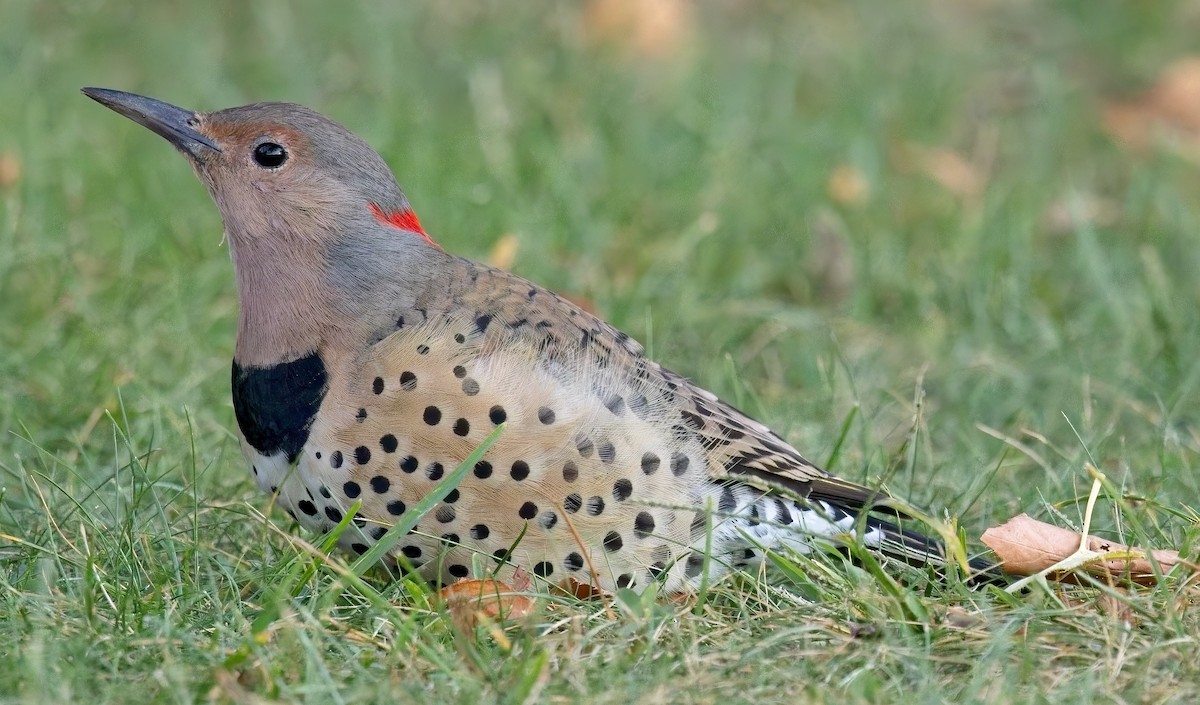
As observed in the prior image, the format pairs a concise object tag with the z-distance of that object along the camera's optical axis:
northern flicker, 8.51
